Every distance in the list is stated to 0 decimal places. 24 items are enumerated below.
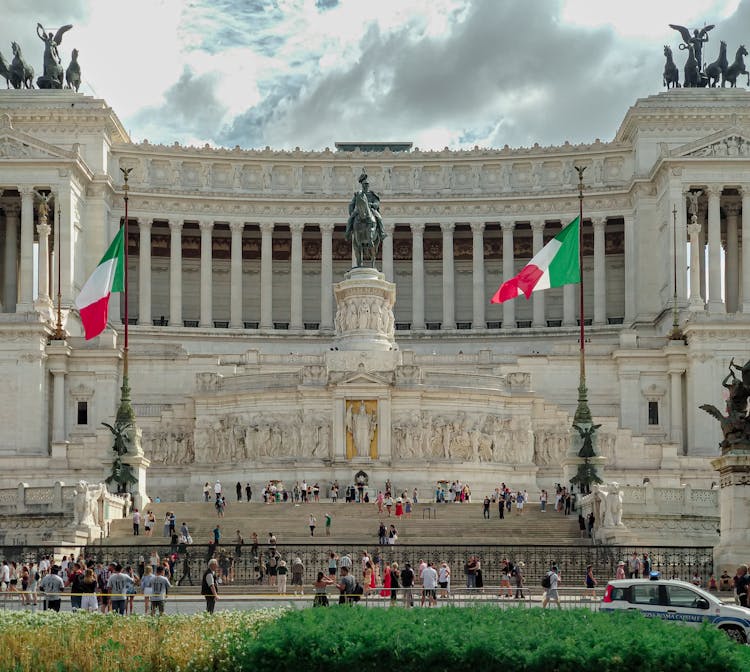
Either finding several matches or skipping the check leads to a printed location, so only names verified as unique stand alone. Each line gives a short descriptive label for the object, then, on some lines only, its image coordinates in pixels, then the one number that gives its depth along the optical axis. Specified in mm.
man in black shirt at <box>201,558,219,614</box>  37734
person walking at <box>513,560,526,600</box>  44312
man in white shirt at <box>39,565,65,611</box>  38062
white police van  32781
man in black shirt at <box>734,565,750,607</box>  38781
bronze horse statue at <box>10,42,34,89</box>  107312
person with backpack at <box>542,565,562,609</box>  41219
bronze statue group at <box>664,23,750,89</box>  107812
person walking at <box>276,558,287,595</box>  46156
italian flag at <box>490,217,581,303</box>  70250
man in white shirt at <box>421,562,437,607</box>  41900
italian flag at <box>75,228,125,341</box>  71438
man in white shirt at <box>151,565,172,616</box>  37812
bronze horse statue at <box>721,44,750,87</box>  107750
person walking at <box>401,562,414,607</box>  41781
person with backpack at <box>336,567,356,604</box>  37469
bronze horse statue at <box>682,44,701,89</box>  108000
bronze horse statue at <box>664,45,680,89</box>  107625
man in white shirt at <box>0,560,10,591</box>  45625
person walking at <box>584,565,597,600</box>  44238
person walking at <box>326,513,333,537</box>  57212
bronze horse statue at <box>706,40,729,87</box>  107812
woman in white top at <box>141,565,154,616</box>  38741
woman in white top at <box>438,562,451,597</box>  44219
